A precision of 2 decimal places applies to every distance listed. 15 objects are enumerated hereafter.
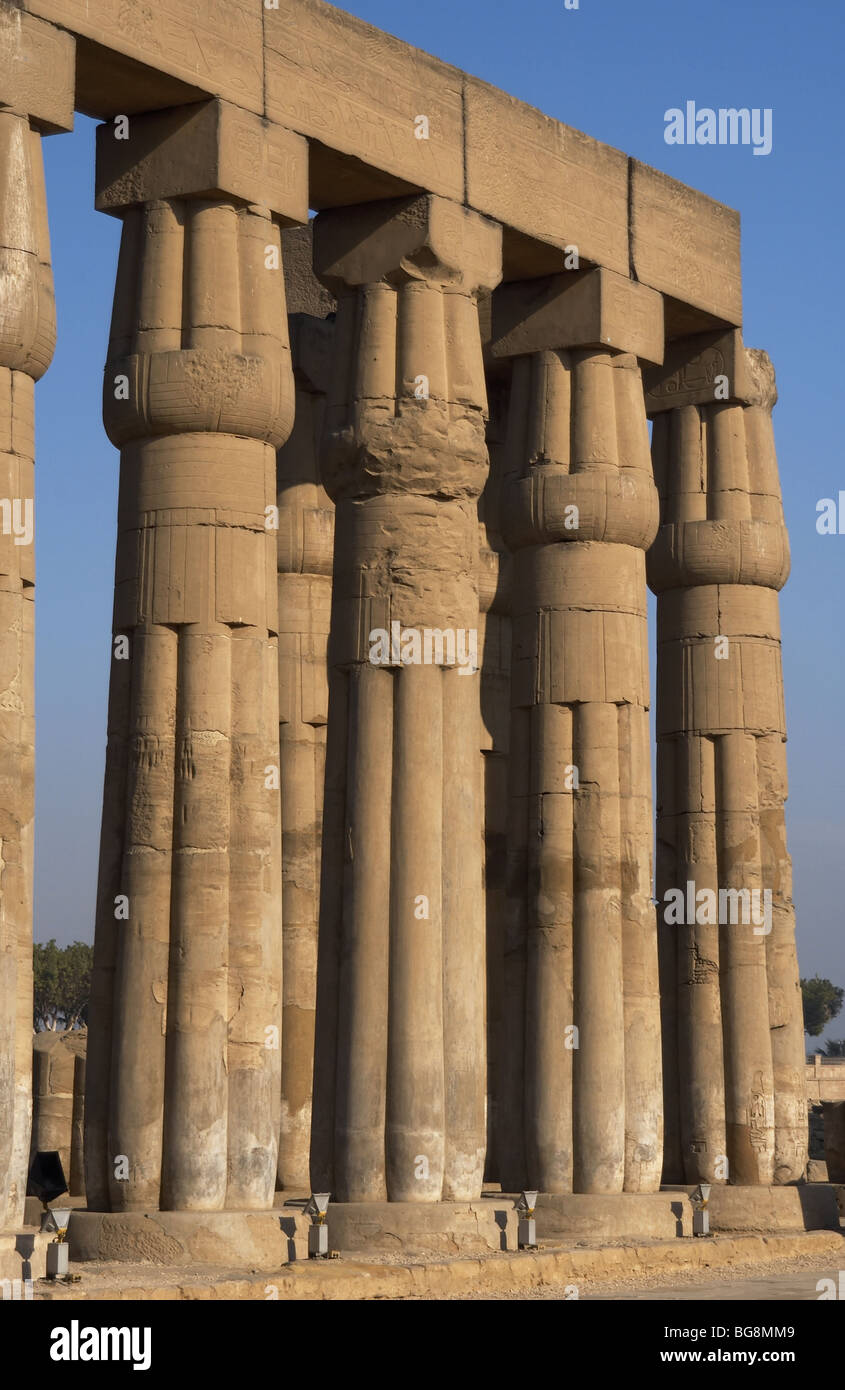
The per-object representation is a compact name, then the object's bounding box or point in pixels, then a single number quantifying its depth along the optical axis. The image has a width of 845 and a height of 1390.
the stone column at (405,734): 21.64
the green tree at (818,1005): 129.00
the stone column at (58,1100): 28.73
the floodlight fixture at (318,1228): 19.78
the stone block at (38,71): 18.59
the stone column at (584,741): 24.34
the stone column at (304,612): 26.69
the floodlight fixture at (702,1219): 24.53
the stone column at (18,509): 17.64
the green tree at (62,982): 90.19
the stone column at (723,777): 26.94
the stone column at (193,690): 19.70
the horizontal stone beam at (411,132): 20.64
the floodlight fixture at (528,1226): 21.75
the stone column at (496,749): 25.62
